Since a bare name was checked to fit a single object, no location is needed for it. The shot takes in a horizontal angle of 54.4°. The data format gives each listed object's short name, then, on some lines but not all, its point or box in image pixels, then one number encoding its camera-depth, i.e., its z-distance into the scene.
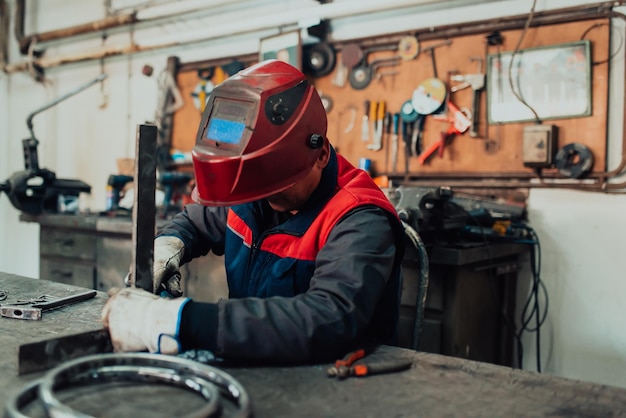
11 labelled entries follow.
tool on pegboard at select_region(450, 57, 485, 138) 2.68
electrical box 2.47
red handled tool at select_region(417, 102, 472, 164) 2.73
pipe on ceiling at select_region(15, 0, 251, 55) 3.64
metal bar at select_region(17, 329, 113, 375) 0.98
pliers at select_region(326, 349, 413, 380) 1.02
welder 1.05
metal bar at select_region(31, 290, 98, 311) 1.39
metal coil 0.81
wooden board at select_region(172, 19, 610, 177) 2.45
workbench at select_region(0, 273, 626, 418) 0.88
